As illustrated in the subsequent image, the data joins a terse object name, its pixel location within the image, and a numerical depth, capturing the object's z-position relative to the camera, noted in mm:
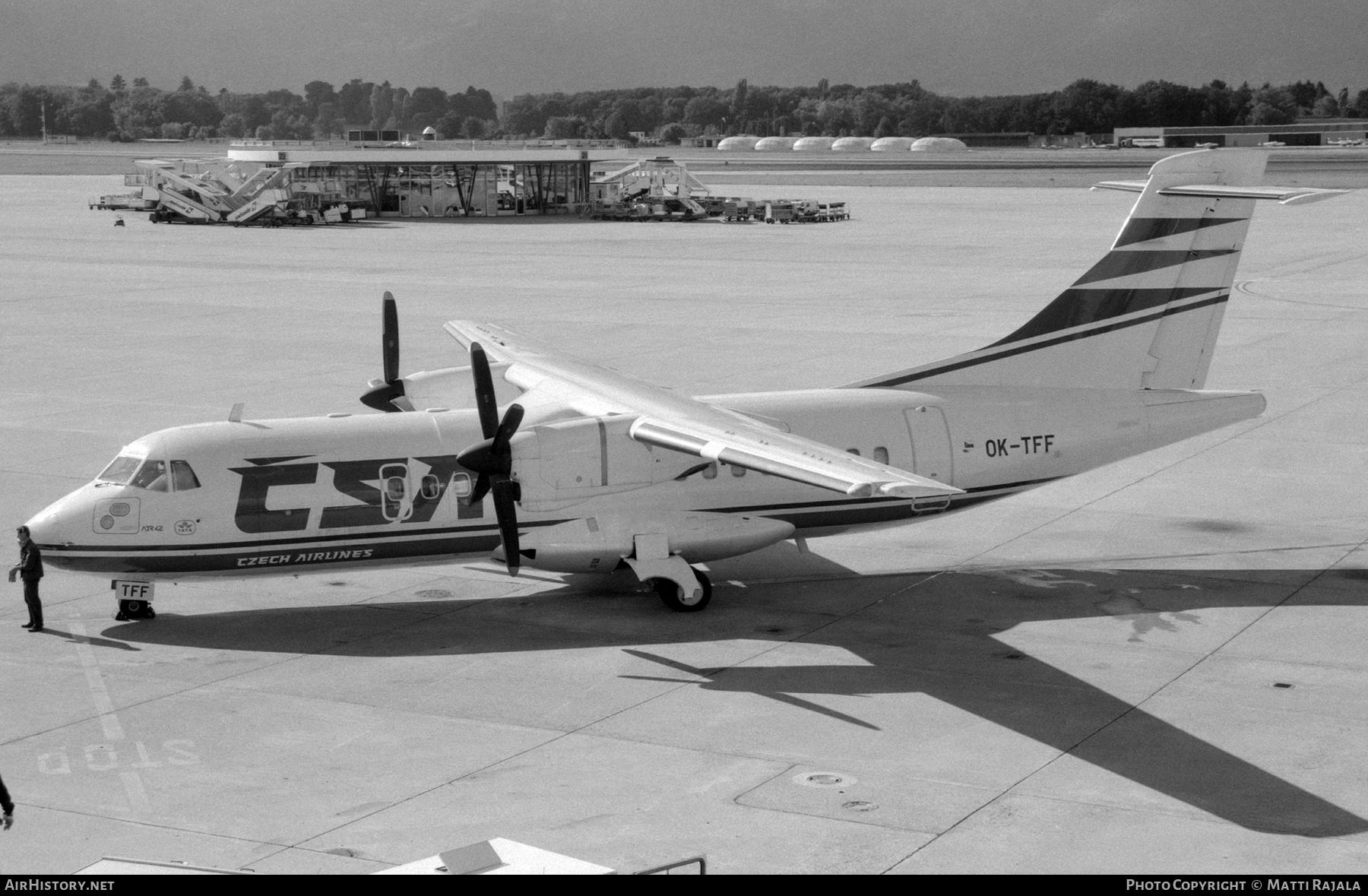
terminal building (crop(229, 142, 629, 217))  103750
